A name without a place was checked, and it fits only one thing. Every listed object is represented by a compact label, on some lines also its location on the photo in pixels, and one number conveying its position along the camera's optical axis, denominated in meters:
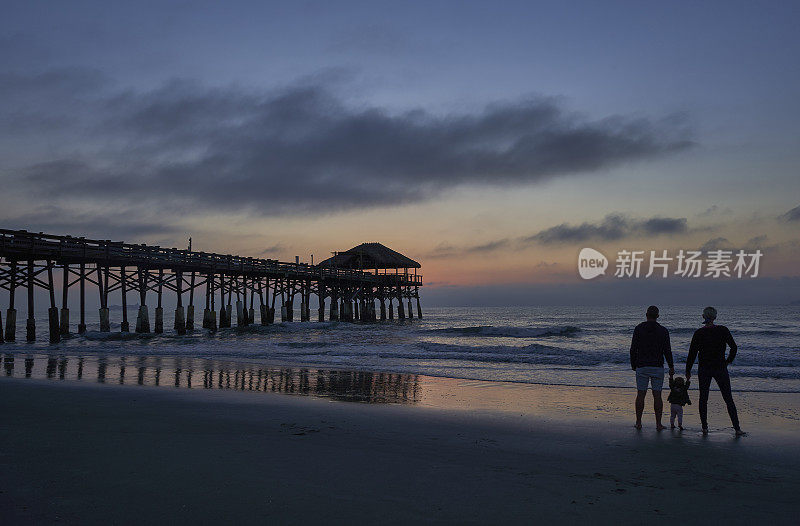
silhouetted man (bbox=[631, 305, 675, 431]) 7.45
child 7.24
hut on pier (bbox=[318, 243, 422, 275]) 55.50
